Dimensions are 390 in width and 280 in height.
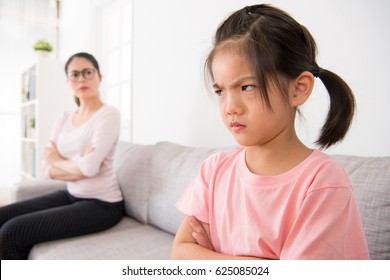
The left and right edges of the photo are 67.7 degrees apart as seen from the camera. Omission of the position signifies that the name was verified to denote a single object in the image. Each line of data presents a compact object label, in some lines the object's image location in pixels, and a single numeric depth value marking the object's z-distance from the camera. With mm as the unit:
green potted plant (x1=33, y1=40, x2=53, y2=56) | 2393
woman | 1049
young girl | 449
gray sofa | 619
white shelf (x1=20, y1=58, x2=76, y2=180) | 2271
